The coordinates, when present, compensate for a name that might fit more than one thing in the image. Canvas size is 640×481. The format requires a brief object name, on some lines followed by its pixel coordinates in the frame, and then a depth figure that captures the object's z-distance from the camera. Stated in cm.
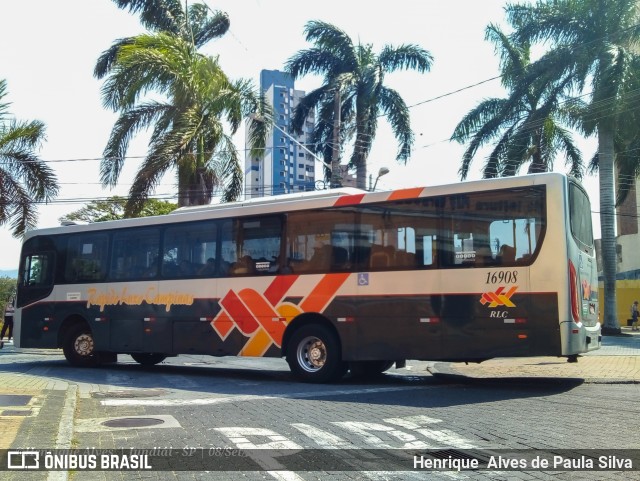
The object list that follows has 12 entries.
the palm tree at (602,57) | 2634
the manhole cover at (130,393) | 1132
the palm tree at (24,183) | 2436
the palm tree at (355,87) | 3186
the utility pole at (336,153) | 3034
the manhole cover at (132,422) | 845
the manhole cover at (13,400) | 986
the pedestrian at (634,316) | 3622
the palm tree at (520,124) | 2862
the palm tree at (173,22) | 2742
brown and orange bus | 1111
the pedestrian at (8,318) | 2342
